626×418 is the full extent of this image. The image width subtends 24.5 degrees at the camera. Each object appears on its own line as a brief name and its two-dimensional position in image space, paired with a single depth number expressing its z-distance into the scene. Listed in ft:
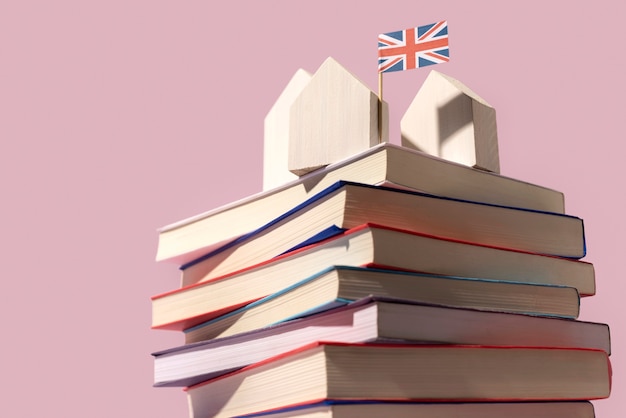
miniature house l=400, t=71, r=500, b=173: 2.35
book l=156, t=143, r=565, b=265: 2.20
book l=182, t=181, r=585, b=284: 2.16
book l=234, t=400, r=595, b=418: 2.05
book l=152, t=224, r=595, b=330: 2.12
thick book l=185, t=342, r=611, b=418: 2.05
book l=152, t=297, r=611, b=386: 2.06
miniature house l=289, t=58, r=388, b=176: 2.26
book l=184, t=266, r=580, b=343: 2.09
